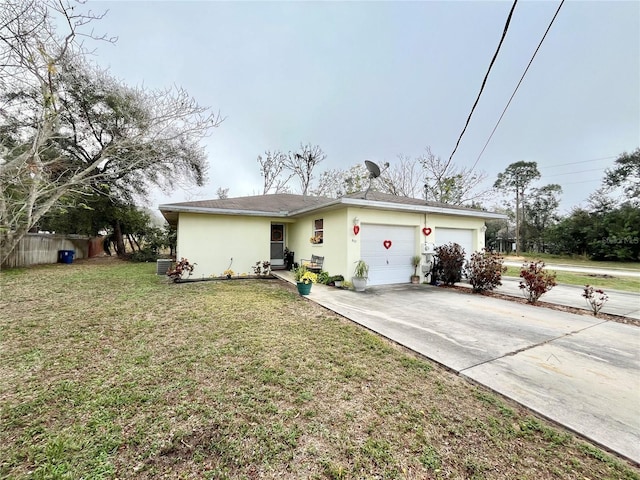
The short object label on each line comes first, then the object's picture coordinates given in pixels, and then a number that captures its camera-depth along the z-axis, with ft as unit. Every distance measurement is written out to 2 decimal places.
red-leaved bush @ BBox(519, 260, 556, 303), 19.51
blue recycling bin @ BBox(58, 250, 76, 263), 44.62
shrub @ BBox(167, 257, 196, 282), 26.84
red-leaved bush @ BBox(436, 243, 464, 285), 27.53
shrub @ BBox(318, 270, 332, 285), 26.50
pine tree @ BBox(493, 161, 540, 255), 86.02
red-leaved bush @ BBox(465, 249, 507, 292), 23.59
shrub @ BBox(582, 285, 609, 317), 17.15
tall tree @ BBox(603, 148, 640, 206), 65.41
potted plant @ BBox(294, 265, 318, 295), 21.71
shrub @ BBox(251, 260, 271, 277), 32.73
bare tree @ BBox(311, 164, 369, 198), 71.51
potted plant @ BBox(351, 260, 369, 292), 23.65
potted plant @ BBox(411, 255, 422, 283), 28.94
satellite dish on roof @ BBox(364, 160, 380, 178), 25.58
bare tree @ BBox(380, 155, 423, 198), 70.33
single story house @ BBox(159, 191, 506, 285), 25.53
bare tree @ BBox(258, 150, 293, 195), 73.00
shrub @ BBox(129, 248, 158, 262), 52.65
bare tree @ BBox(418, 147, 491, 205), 66.85
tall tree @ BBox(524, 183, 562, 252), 81.71
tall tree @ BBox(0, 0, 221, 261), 14.51
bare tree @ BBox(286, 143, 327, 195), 68.90
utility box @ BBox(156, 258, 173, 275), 33.94
